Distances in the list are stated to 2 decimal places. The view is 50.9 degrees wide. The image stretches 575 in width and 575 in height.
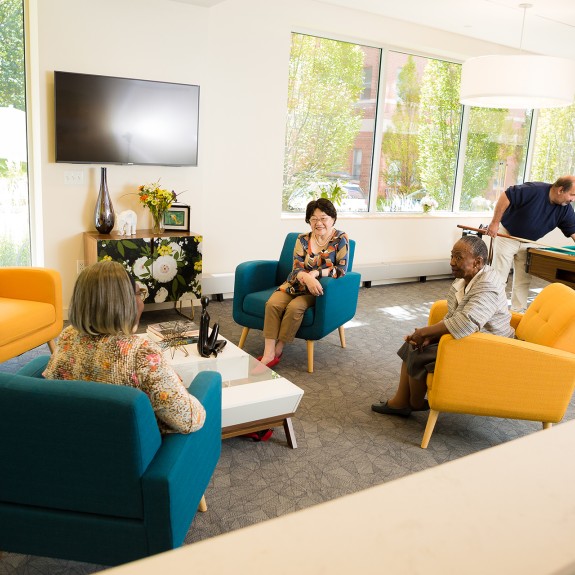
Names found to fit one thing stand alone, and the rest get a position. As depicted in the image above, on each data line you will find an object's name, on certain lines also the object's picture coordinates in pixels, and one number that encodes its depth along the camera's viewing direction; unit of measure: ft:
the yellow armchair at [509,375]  9.45
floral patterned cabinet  15.51
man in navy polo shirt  17.53
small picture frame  17.06
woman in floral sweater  6.21
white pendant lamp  13.52
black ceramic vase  15.87
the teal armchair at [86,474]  5.51
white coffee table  9.21
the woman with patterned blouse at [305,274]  13.33
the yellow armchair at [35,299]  12.14
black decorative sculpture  10.59
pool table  15.47
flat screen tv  15.24
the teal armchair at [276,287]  13.44
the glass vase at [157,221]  16.44
